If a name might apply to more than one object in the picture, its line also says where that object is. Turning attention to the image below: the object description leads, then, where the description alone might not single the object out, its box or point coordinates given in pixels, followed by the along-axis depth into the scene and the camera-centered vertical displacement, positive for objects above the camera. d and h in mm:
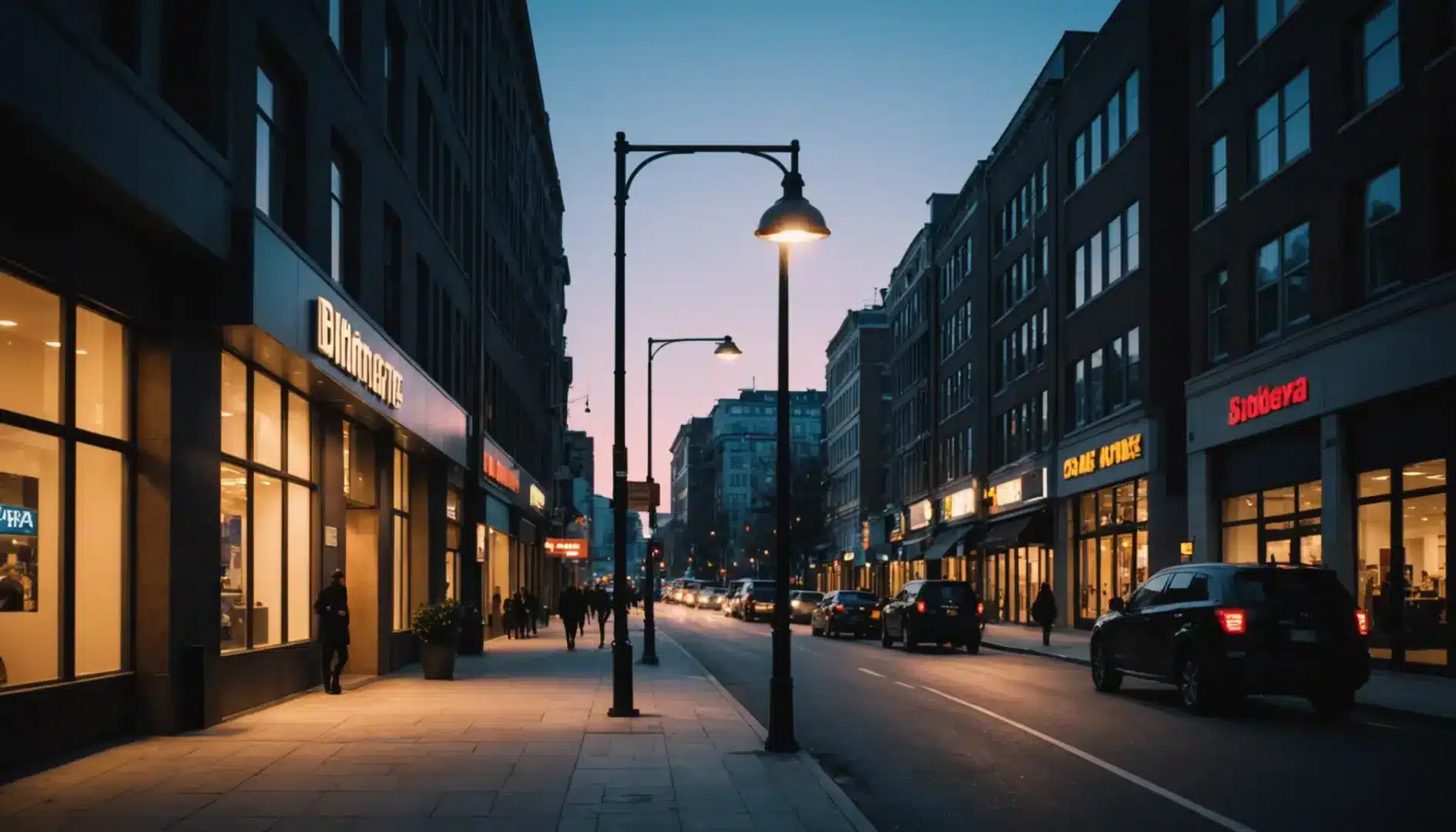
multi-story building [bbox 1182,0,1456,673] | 25484 +3740
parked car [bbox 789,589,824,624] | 60531 -4606
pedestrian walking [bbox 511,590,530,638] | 47875 -3913
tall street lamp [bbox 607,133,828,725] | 14758 +1898
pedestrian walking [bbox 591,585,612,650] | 41812 -3218
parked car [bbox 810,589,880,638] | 47250 -3867
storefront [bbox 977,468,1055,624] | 52875 -2125
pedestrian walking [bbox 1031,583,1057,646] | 39438 -3143
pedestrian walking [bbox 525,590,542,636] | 51969 -4098
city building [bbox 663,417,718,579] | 188250 -5887
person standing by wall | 21750 -1872
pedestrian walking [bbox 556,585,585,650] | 38094 -3015
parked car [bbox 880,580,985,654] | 37312 -3115
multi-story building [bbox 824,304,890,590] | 100938 +4310
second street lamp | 31406 -2739
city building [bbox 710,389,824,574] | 143375 -3734
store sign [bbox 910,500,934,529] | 75219 -1208
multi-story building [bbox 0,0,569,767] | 13125 +1713
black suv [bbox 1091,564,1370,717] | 18578 -1853
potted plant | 26016 -2488
